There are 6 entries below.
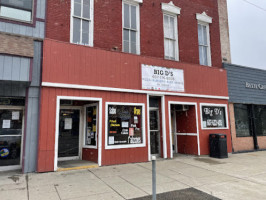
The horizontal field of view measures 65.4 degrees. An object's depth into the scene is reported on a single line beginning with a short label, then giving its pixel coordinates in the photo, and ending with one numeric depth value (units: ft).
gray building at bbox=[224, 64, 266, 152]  39.09
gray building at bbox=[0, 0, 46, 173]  20.94
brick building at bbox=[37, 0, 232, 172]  24.17
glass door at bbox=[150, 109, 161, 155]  31.05
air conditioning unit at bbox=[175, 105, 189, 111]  34.04
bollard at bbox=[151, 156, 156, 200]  12.56
